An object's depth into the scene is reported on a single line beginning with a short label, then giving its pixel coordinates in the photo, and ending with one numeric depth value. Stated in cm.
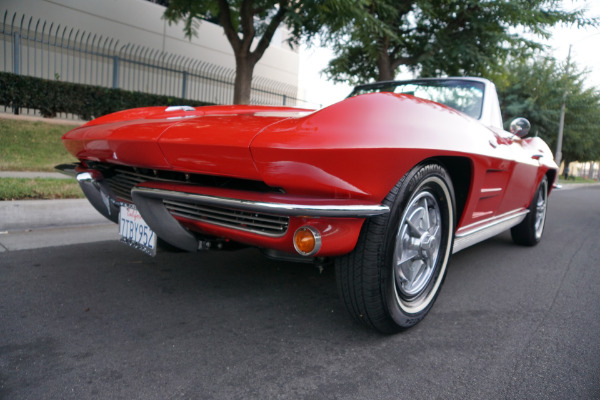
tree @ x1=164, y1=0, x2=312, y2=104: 860
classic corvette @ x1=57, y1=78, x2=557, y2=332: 168
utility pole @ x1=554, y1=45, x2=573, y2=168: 1875
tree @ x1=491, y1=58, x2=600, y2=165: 1942
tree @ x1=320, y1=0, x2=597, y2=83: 915
